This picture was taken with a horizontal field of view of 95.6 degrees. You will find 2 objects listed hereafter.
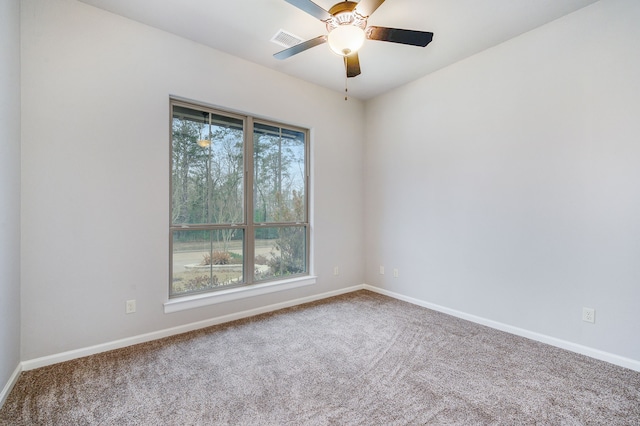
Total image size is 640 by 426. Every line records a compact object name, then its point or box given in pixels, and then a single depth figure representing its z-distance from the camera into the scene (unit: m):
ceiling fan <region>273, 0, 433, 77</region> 1.99
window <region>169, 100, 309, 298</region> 3.03
